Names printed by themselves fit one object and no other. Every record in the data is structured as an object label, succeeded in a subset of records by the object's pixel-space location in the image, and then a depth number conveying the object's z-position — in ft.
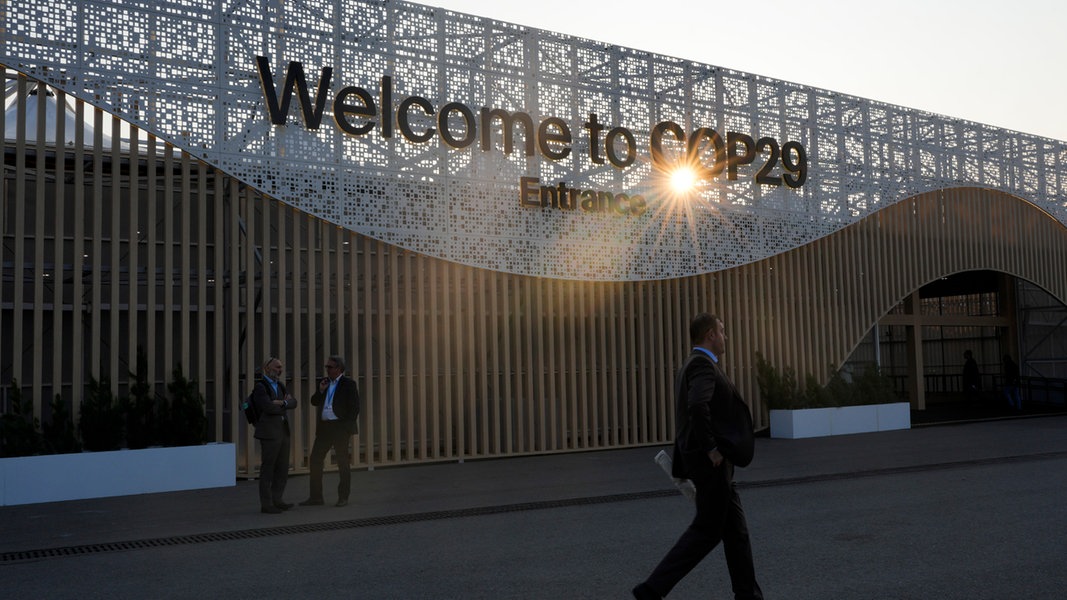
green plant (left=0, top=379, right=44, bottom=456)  39.34
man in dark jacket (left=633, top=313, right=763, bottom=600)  17.71
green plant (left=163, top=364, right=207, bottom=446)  43.01
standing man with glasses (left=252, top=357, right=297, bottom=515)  34.53
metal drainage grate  27.35
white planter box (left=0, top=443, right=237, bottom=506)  38.63
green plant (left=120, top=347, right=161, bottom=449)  42.29
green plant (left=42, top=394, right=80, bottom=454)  40.52
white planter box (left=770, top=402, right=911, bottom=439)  64.08
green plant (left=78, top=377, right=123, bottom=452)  41.16
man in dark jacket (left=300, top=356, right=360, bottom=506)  36.06
